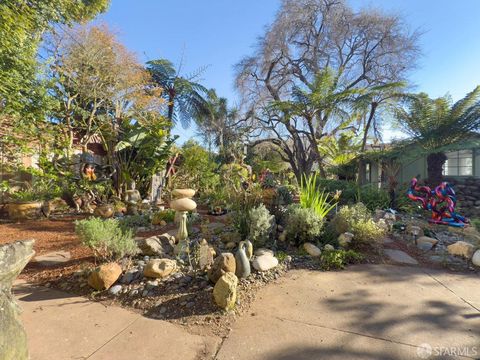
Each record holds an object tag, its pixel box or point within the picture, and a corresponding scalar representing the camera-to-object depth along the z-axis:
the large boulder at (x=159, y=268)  2.79
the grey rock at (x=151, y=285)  2.66
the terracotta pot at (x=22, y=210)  5.81
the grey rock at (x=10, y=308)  1.40
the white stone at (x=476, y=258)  3.50
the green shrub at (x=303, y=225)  3.78
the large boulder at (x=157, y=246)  3.49
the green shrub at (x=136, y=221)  5.09
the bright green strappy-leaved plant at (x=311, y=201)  4.27
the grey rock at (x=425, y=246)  4.18
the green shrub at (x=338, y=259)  3.36
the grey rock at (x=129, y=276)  2.81
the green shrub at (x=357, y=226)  3.88
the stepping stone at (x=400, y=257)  3.67
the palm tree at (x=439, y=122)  7.68
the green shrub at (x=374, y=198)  7.47
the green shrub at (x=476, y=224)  4.72
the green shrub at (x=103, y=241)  3.03
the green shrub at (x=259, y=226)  3.58
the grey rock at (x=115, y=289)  2.62
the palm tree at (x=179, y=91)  9.69
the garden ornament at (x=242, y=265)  2.84
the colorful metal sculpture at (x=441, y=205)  5.74
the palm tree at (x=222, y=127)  15.22
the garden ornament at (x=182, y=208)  3.80
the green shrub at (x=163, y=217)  5.42
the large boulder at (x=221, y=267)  2.64
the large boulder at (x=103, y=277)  2.65
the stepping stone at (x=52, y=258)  3.40
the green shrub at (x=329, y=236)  4.00
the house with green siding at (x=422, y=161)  7.70
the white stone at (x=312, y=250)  3.64
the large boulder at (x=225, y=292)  2.28
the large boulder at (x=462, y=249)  3.70
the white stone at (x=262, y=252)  3.32
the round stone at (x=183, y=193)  4.25
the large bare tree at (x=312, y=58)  14.17
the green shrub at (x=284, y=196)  4.86
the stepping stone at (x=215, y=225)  4.86
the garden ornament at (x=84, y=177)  6.54
